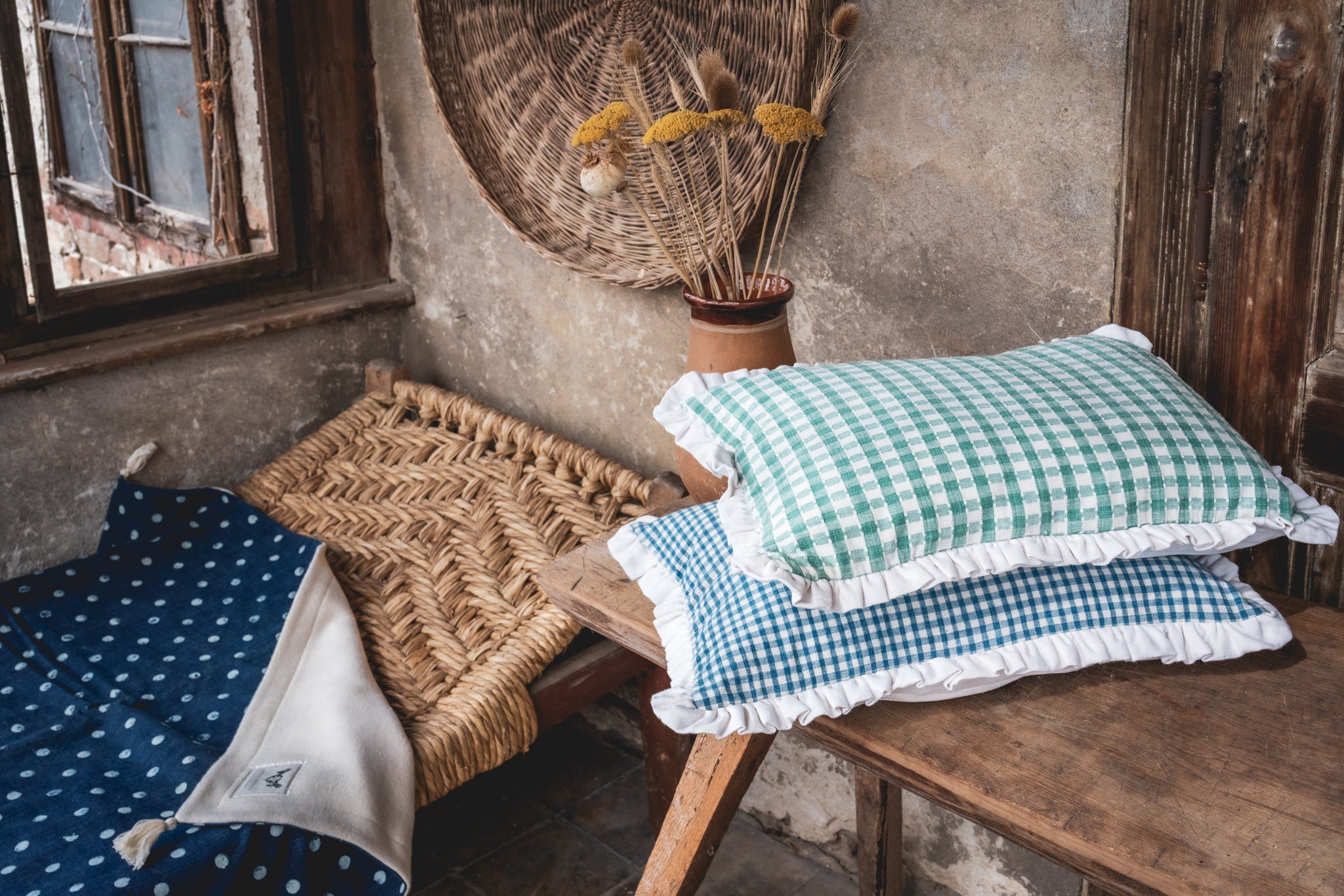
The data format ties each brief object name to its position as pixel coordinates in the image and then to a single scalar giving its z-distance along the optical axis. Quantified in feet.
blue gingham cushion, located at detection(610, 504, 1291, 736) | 3.02
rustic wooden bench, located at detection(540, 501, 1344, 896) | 2.60
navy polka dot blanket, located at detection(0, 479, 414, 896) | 4.19
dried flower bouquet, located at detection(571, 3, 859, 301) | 3.95
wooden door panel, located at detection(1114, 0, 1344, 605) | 3.59
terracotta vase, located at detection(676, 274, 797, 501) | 4.16
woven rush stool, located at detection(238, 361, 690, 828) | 5.22
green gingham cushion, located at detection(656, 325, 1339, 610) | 2.97
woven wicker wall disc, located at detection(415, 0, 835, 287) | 5.68
